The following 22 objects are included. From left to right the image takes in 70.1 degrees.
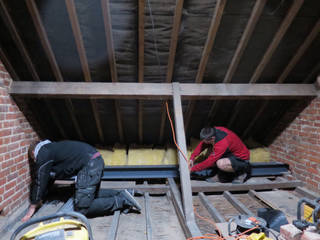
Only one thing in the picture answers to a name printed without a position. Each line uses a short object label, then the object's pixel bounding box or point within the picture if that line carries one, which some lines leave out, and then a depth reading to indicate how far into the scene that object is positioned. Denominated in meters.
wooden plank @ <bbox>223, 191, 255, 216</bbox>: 2.83
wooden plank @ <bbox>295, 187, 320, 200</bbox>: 3.24
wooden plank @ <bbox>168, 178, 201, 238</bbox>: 2.30
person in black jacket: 2.71
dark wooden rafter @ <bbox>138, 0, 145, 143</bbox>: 2.37
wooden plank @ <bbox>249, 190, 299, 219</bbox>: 2.94
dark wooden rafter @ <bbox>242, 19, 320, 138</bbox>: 2.79
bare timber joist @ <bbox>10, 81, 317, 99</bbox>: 3.00
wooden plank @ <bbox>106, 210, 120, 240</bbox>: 2.37
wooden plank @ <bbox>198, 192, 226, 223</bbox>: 2.69
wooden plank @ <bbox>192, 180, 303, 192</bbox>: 3.48
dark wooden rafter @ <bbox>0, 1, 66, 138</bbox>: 2.38
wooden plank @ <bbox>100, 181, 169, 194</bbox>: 3.58
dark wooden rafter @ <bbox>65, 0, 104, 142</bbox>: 2.32
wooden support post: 2.53
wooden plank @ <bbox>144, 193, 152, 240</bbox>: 2.45
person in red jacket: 3.39
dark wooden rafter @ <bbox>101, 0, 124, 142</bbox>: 2.35
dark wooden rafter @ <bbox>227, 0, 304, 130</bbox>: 2.52
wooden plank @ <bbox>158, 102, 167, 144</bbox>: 3.81
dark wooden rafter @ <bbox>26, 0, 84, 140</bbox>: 2.33
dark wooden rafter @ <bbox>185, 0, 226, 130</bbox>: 2.46
